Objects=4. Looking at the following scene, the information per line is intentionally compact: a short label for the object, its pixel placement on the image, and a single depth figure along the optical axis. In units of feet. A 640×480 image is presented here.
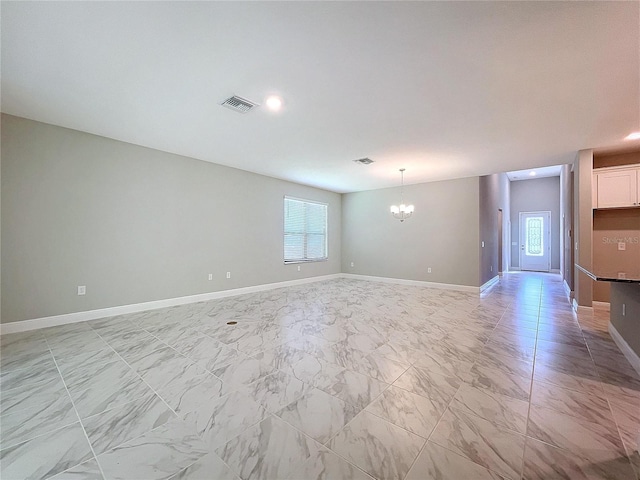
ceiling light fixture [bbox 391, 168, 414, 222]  20.60
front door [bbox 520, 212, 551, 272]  32.27
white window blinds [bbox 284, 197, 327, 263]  23.21
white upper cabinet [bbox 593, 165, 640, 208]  13.99
